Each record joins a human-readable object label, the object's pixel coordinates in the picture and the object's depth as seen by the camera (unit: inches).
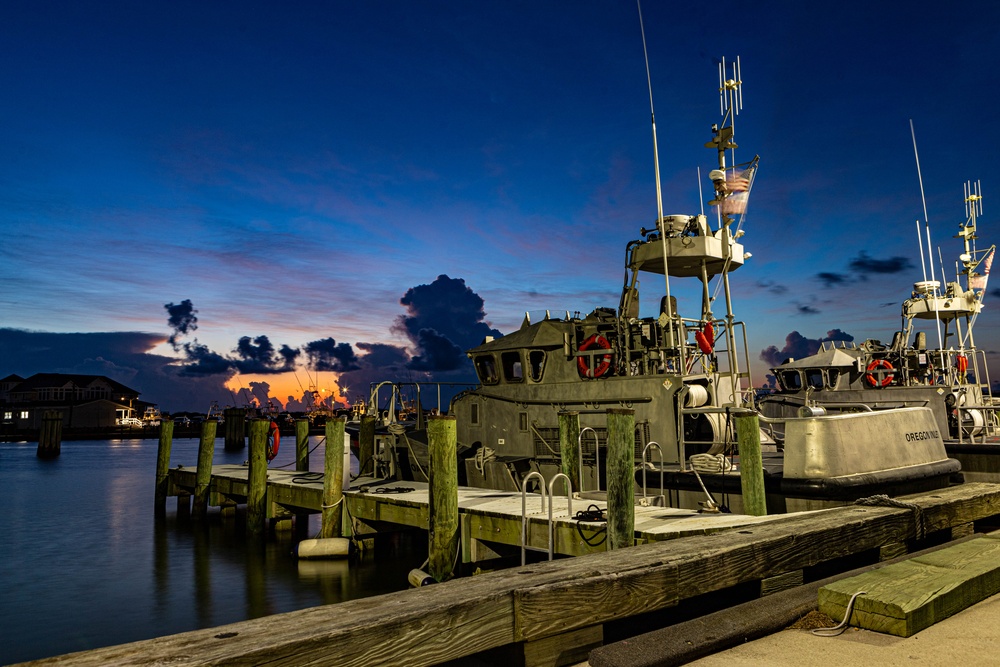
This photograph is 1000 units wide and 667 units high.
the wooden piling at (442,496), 400.8
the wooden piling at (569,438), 439.2
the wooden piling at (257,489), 676.1
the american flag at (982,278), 1161.4
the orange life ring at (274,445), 752.2
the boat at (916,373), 879.1
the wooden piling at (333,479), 563.2
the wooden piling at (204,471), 833.5
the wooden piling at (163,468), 912.0
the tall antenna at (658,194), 561.4
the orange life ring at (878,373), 974.4
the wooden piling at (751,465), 361.7
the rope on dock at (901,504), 300.1
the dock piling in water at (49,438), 2593.5
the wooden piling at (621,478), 319.0
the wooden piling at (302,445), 804.0
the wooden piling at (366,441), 728.3
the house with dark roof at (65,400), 4025.6
